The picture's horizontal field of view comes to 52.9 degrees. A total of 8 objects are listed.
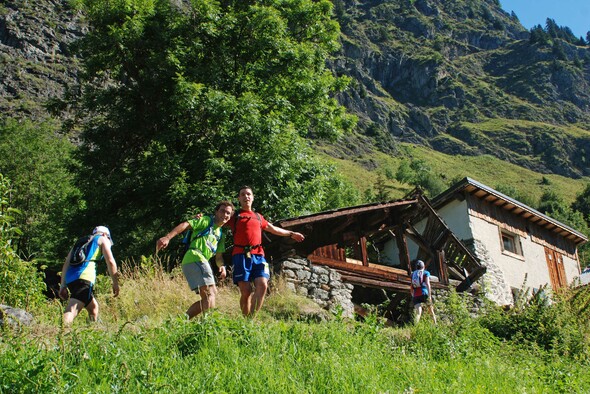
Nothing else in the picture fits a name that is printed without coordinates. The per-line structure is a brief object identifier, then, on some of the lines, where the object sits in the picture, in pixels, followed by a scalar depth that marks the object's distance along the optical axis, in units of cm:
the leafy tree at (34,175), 2733
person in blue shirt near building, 1130
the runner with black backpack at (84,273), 634
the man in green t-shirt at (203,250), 663
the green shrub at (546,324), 822
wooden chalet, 1266
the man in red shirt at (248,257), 694
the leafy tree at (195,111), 1476
